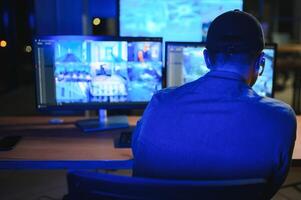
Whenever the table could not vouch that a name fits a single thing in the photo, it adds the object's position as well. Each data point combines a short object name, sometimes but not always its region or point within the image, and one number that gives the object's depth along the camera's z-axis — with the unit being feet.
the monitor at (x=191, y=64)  7.55
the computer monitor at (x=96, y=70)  7.15
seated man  3.86
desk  5.84
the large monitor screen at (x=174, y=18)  8.99
